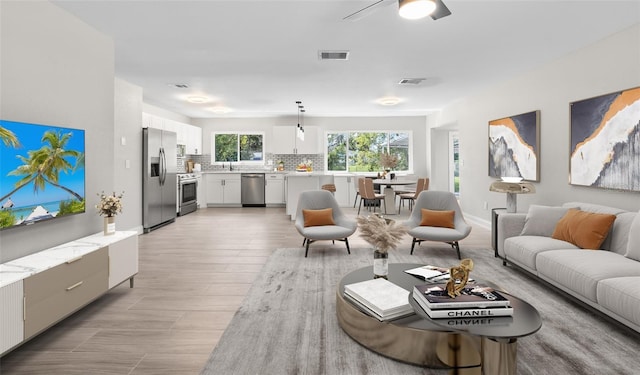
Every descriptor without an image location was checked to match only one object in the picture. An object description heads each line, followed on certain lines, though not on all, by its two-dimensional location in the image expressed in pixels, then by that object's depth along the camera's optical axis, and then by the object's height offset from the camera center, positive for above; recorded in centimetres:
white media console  201 -70
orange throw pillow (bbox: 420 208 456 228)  464 -51
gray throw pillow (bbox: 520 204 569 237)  373 -43
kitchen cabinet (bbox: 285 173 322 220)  746 -7
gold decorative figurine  196 -56
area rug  204 -109
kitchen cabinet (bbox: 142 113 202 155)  702 +126
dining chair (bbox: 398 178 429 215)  788 -15
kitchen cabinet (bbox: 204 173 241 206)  964 -11
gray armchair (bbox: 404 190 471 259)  434 -57
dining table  820 -44
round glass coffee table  170 -88
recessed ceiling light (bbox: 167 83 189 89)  583 +167
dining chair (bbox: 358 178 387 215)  768 -17
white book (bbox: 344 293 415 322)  204 -80
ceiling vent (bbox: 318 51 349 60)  422 +159
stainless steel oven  796 -27
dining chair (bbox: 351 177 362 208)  823 -13
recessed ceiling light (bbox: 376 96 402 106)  705 +170
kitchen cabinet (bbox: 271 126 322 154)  961 +115
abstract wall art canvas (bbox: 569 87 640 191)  332 +42
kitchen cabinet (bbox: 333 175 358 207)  973 -24
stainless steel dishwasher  961 -17
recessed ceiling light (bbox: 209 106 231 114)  821 +178
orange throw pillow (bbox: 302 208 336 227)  479 -50
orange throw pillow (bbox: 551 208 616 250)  312 -45
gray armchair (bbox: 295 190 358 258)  445 -57
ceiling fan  235 +124
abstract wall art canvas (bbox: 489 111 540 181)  480 +53
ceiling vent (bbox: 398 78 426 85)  565 +169
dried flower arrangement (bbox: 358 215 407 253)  252 -38
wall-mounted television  236 +8
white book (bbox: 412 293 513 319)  183 -70
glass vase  259 -63
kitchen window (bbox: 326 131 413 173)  1003 +95
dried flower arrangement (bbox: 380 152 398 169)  847 +51
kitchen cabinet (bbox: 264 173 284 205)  962 -12
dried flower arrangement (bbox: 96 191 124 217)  323 -22
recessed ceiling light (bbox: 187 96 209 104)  686 +169
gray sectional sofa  236 -66
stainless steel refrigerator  586 +7
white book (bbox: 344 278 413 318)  207 -74
